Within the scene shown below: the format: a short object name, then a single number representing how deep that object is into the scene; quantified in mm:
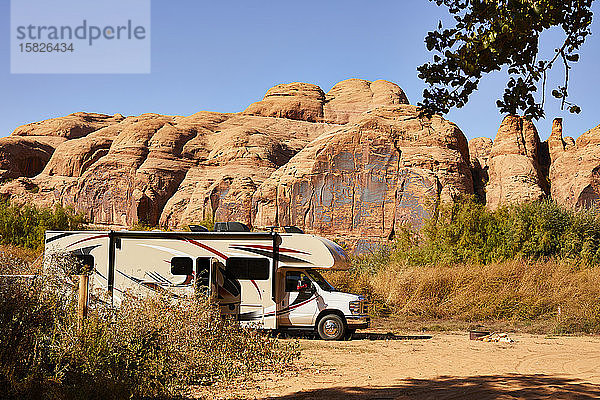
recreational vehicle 17875
